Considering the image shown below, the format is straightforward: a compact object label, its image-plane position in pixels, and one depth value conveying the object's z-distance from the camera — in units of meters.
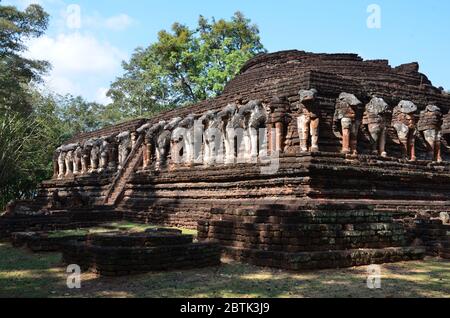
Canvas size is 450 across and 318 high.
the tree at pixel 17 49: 29.62
